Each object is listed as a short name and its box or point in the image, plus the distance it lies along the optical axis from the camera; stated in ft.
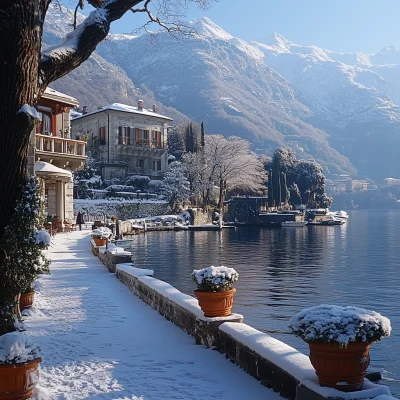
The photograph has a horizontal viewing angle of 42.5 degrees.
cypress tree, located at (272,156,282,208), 237.86
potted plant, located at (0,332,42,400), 14.40
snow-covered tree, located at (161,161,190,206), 188.85
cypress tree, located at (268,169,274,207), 236.22
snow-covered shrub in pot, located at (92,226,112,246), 69.82
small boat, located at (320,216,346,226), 235.75
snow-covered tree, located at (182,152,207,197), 205.57
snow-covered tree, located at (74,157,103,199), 169.68
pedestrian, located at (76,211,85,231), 122.99
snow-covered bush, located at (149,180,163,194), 192.65
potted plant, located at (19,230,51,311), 16.45
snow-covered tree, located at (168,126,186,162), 237.04
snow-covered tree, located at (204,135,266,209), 209.15
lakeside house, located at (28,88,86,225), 92.46
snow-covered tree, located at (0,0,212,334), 15.60
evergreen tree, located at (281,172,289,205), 244.01
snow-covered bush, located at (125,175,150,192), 188.14
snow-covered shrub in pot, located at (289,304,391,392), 12.77
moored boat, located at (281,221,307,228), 211.94
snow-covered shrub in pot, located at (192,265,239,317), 22.58
